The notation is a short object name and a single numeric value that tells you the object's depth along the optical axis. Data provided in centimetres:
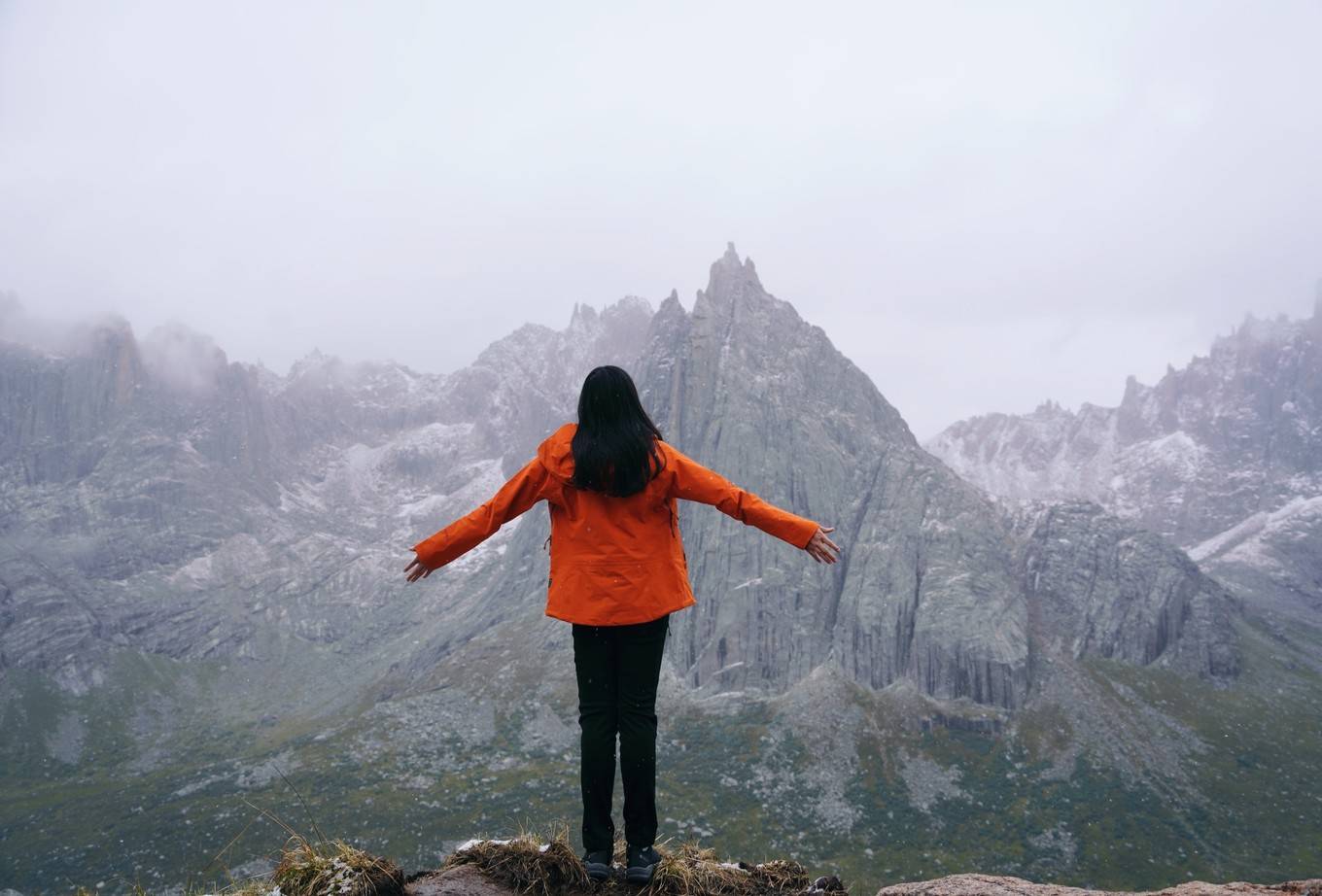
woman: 954
